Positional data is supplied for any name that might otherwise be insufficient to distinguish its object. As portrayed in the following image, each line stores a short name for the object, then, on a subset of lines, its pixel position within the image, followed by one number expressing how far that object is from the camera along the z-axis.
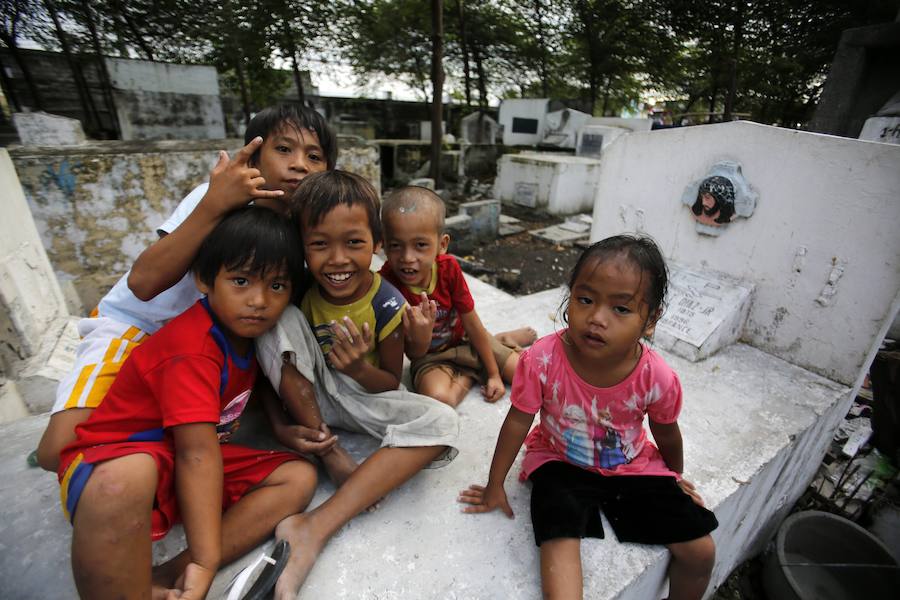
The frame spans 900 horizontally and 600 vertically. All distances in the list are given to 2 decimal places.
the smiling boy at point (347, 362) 1.31
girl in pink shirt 1.18
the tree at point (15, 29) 11.31
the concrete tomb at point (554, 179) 8.32
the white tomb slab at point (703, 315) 2.48
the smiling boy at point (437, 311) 1.66
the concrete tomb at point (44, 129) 3.82
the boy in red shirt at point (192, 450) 0.95
